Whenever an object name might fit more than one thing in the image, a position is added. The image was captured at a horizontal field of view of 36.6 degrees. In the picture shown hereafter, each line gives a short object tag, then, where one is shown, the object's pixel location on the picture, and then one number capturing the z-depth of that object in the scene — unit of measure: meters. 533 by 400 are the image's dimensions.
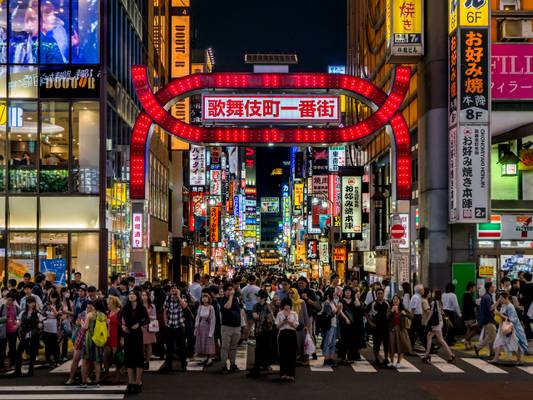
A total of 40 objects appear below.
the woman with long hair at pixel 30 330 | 16.59
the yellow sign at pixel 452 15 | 25.41
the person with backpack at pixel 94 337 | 14.88
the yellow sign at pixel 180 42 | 53.69
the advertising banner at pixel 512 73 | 27.59
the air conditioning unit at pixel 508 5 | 29.61
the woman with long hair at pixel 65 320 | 17.91
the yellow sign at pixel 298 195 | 124.69
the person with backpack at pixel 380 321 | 18.12
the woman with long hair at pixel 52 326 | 17.31
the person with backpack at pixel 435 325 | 18.73
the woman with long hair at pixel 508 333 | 18.77
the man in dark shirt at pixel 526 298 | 23.22
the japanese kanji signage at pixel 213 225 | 83.00
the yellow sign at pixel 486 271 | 29.48
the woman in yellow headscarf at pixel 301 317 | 18.50
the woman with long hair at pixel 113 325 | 15.05
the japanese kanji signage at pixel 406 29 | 27.30
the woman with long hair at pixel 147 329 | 17.06
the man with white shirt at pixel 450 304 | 22.27
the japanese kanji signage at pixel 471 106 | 25.17
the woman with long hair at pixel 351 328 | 18.75
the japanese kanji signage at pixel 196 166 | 65.25
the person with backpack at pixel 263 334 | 16.81
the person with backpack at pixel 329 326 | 18.27
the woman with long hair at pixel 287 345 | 15.95
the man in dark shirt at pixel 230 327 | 17.11
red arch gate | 25.42
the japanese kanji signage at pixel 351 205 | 47.00
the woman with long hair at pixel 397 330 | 17.92
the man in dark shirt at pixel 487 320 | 20.09
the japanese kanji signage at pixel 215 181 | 85.81
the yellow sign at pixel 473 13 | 25.16
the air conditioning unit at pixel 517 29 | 28.62
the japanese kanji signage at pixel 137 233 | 24.47
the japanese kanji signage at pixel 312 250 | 76.58
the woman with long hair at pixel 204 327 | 17.64
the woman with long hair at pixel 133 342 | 14.31
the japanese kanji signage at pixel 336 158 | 61.72
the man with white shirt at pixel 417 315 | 20.62
